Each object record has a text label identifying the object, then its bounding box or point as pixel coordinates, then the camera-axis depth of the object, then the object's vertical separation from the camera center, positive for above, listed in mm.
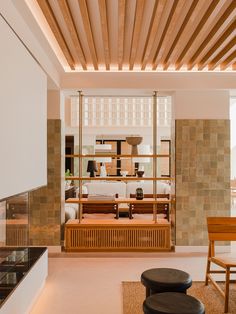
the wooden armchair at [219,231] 2943 -727
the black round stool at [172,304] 1728 -915
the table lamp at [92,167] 4549 -59
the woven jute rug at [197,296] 2508 -1318
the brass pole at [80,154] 4200 +113
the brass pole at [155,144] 4225 +304
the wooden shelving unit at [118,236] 4106 -1086
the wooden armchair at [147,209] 4470 -740
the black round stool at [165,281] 2108 -911
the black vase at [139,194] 4422 -488
